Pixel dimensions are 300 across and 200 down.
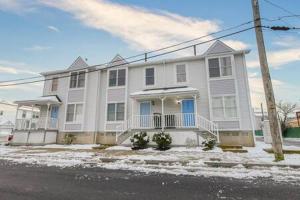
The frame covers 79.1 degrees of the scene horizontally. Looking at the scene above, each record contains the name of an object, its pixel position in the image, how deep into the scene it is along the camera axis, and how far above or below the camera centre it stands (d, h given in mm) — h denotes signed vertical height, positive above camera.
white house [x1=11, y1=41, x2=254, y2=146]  13922 +2769
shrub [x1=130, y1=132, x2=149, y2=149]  12906 -607
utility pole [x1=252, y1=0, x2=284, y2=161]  7522 +1882
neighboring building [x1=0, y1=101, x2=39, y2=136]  35000 +3415
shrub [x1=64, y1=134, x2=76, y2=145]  16609 -608
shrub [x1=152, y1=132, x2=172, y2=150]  12344 -582
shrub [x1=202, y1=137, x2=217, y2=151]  11570 -733
